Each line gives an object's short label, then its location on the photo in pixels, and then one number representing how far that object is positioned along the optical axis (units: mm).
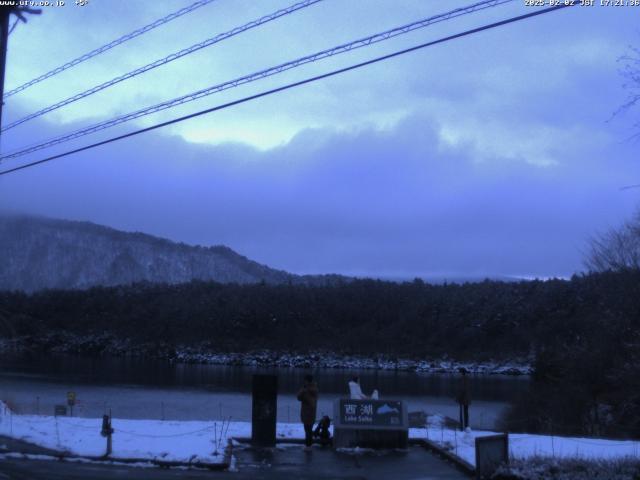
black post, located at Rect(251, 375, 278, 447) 16906
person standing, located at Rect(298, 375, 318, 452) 16938
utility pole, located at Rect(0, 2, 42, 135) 18562
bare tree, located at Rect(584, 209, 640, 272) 33747
